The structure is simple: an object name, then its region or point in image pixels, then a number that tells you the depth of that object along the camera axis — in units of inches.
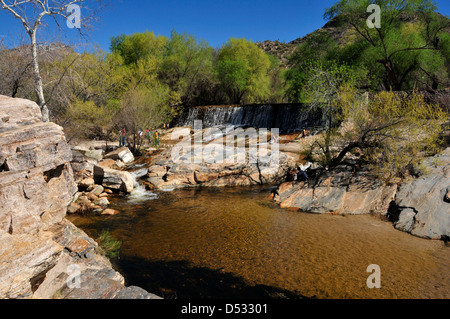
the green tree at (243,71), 1465.3
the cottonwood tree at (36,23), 290.4
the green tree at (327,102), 498.0
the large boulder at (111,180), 533.3
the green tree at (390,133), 398.0
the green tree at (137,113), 866.8
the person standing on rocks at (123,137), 874.1
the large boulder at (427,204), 318.7
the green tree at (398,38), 884.7
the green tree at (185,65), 1483.8
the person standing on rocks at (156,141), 936.9
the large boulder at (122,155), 755.4
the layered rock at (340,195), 397.4
